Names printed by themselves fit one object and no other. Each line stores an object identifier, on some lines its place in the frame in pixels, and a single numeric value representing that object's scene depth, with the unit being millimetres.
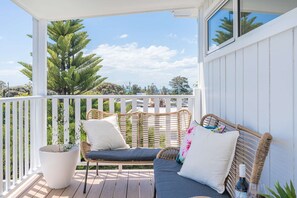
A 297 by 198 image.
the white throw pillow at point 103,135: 3096
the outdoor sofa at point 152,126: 3527
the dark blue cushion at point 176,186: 1704
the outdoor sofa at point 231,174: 1427
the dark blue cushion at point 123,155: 2838
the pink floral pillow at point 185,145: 2346
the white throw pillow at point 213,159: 1769
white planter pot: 2895
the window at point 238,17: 1645
